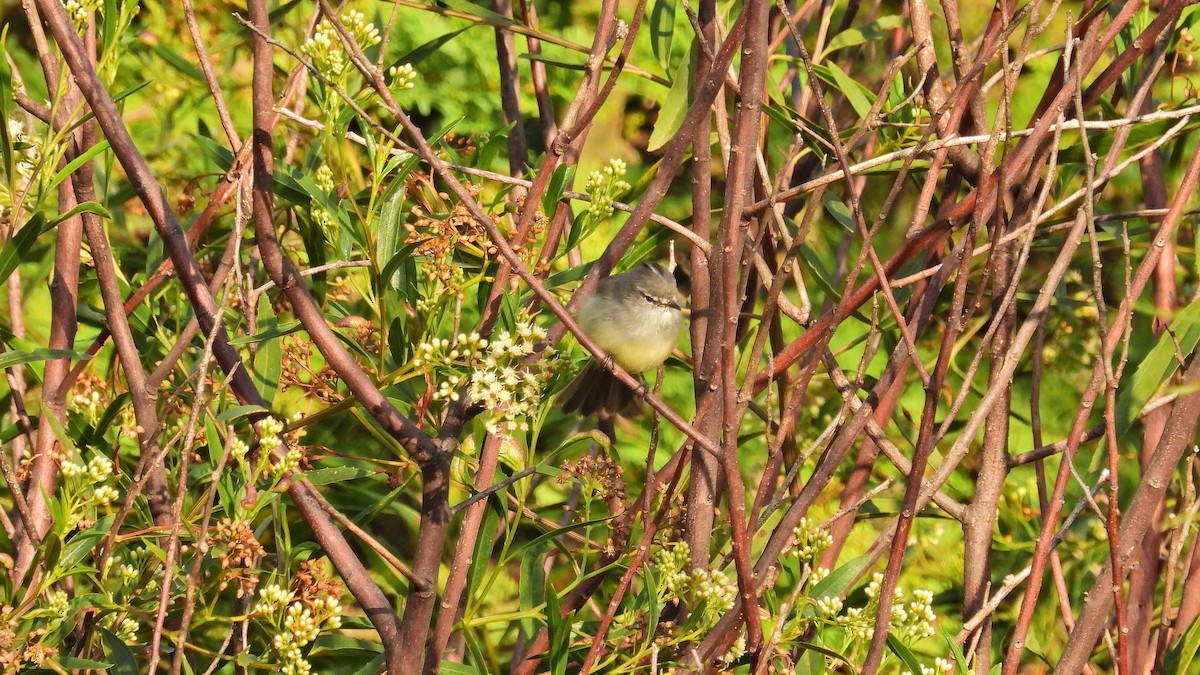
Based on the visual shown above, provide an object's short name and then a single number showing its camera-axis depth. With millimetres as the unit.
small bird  6102
